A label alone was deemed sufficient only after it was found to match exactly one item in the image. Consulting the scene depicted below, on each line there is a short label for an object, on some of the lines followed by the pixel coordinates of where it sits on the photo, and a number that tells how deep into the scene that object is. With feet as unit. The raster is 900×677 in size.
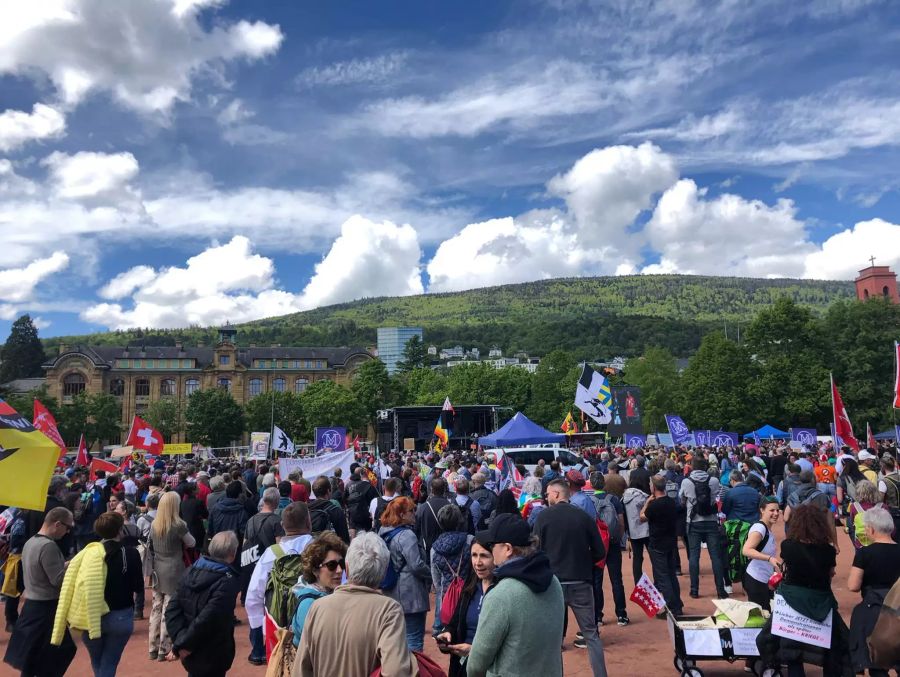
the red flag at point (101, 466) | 58.59
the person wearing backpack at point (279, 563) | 17.49
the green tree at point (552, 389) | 229.04
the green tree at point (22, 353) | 316.60
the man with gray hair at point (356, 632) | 10.94
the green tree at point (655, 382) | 207.01
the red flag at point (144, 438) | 75.31
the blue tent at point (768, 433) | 131.23
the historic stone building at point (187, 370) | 285.43
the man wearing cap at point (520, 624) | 11.55
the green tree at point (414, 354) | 390.83
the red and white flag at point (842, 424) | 51.06
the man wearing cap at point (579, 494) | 27.14
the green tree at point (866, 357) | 141.49
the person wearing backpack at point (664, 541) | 27.61
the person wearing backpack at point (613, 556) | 27.12
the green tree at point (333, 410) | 250.78
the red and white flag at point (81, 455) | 70.08
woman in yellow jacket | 18.34
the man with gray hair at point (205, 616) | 15.80
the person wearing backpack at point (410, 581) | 19.58
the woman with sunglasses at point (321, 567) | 14.17
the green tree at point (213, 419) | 249.55
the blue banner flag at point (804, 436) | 98.17
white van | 73.56
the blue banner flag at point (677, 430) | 77.36
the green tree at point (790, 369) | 145.79
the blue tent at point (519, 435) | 80.89
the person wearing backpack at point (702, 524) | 30.94
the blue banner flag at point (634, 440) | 97.73
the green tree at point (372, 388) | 267.39
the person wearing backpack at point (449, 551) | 18.47
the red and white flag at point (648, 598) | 26.43
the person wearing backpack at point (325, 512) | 25.93
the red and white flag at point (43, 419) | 52.60
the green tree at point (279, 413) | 259.60
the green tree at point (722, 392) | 155.02
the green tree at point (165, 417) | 260.83
